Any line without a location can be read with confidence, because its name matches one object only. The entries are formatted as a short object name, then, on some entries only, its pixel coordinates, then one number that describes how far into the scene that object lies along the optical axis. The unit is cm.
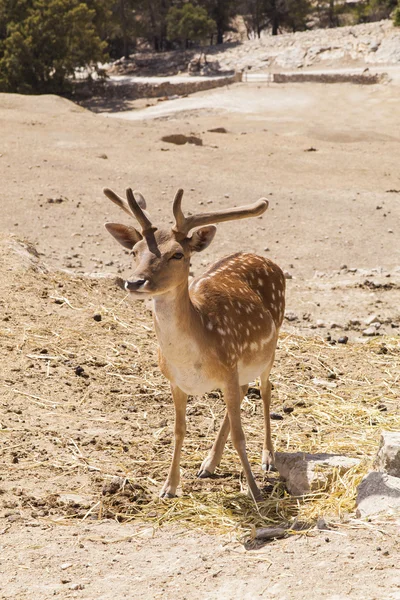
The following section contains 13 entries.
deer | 1017
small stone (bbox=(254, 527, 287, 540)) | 1014
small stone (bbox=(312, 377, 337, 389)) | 1647
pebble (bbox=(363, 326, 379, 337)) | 1997
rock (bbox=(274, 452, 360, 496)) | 1156
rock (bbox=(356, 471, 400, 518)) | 983
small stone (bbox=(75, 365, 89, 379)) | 1592
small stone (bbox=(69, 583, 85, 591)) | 883
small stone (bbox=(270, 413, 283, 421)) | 1498
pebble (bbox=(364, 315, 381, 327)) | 2062
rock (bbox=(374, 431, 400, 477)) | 1064
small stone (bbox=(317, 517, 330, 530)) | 984
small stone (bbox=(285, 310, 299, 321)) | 2103
